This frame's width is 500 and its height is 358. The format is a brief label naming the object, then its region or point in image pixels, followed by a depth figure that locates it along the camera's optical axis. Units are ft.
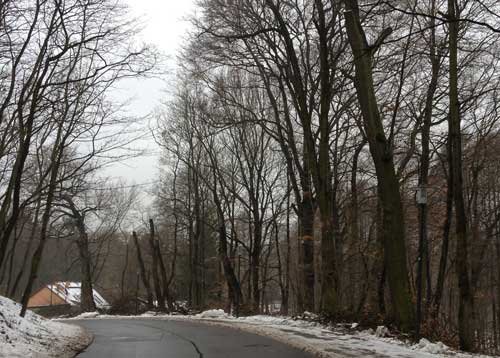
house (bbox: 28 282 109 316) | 179.97
